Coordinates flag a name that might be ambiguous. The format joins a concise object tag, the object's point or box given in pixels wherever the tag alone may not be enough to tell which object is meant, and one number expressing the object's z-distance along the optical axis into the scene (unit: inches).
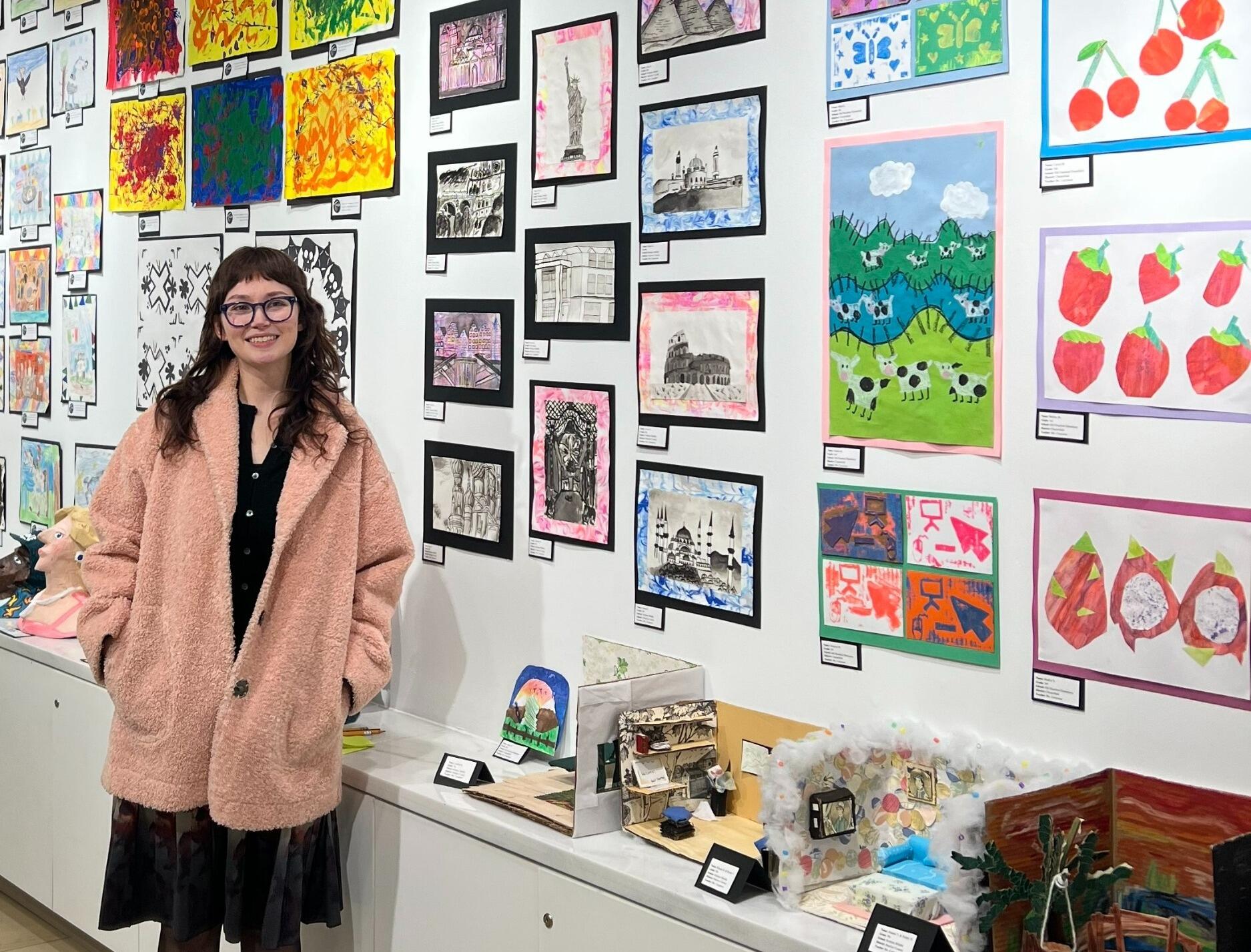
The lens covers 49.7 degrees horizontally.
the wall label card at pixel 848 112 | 90.4
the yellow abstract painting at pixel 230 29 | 143.6
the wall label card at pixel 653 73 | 103.7
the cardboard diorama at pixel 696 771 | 96.4
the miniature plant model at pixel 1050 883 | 71.5
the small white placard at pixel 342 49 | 133.5
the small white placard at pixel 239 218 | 148.4
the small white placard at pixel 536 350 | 115.2
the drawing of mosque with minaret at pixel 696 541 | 100.5
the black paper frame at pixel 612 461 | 109.3
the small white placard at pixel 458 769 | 109.7
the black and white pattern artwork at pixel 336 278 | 135.4
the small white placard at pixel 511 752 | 117.0
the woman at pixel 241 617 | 103.6
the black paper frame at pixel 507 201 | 118.1
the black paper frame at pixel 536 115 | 107.3
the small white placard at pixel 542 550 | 116.3
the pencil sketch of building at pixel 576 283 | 109.0
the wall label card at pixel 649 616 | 107.0
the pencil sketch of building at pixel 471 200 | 119.5
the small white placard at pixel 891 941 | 74.9
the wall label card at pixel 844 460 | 91.9
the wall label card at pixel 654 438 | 105.4
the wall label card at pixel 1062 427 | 80.6
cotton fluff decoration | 75.9
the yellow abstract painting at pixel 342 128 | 130.0
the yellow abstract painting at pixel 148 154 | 157.6
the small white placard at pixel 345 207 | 134.3
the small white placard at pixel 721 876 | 85.3
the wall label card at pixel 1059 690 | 81.4
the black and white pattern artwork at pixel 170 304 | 154.9
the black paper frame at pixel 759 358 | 97.7
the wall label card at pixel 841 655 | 93.0
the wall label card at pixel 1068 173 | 79.5
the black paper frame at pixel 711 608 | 98.7
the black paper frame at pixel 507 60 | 116.9
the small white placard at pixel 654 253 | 104.5
